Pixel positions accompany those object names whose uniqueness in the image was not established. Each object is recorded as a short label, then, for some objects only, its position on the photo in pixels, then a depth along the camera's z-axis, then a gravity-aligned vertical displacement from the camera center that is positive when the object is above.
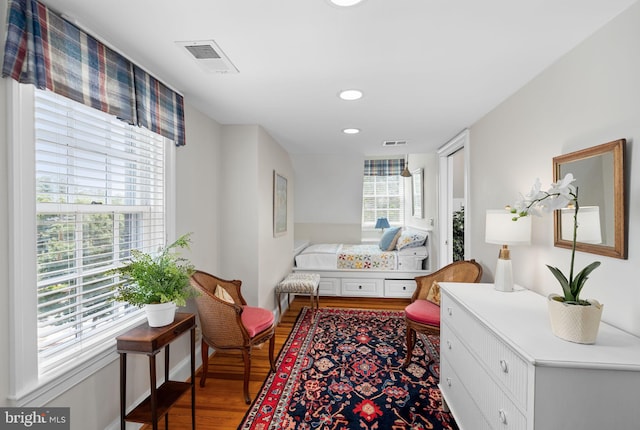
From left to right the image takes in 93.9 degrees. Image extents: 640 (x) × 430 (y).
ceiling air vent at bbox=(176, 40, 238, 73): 1.58 +0.90
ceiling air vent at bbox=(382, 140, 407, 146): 3.76 +0.92
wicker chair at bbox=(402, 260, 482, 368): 2.53 -0.84
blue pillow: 4.90 -0.41
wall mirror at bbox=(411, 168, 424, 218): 5.32 +0.40
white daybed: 4.64 -0.85
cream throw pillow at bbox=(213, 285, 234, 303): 2.49 -0.66
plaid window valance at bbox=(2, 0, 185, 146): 1.18 +0.71
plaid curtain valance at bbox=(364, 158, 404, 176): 6.41 +1.03
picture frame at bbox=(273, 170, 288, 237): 3.64 +0.14
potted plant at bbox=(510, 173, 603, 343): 1.16 -0.37
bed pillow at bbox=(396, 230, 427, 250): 4.76 -0.43
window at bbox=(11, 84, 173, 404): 1.25 -0.07
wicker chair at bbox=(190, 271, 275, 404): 2.19 -0.86
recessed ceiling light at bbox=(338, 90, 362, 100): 2.18 +0.90
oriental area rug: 1.98 -1.36
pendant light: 5.66 +0.78
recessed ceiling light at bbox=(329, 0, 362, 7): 1.23 +0.88
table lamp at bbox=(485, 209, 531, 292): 1.91 -0.15
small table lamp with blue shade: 6.28 -0.18
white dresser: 1.05 -0.61
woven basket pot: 1.15 -0.42
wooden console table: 1.55 -0.79
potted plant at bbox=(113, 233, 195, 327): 1.64 -0.41
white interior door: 4.13 +0.09
